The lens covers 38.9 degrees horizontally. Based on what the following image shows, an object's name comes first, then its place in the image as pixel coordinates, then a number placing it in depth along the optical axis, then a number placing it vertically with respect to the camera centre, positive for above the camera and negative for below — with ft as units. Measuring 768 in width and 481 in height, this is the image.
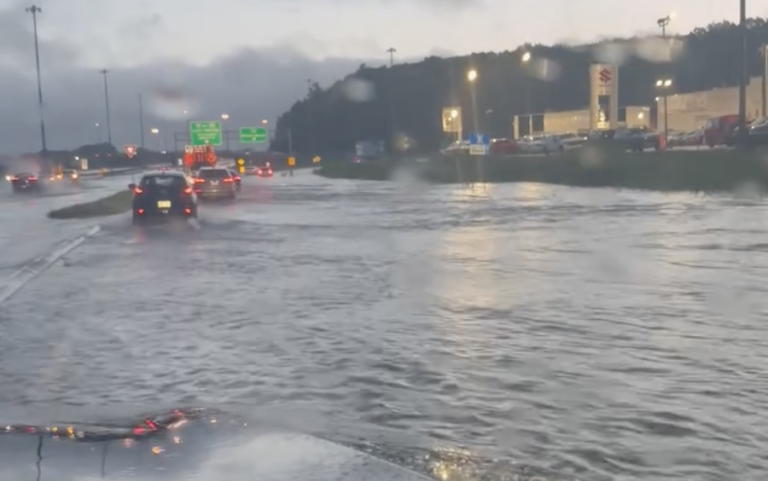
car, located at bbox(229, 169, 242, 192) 159.69 -4.52
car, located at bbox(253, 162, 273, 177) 292.51 -5.57
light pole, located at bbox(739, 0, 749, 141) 159.94 +9.21
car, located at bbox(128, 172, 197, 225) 100.94 -4.18
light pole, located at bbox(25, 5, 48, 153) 275.34 +38.04
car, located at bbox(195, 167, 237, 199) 149.07 -4.51
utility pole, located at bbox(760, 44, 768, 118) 235.61 +11.14
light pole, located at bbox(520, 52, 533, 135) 342.36 +4.66
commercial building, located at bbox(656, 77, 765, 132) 264.31 +6.51
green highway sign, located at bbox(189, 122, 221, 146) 269.23 +4.95
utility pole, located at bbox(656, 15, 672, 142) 252.87 +8.07
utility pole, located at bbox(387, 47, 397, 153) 343.67 +2.12
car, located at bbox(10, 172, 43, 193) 214.48 -4.38
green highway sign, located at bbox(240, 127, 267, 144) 329.27 +4.70
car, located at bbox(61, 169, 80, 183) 265.99 -4.20
